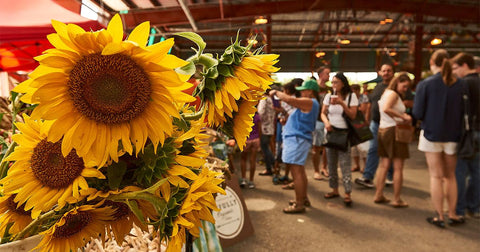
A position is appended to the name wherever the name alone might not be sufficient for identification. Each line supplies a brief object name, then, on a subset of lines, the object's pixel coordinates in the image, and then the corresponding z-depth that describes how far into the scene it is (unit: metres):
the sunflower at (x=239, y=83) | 0.53
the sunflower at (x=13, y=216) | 0.57
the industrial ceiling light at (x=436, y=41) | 13.04
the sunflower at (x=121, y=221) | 0.55
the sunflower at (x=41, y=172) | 0.52
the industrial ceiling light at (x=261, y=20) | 9.99
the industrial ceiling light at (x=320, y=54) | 16.80
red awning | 3.17
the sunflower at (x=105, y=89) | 0.45
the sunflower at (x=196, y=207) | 0.50
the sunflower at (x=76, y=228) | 0.50
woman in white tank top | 3.82
